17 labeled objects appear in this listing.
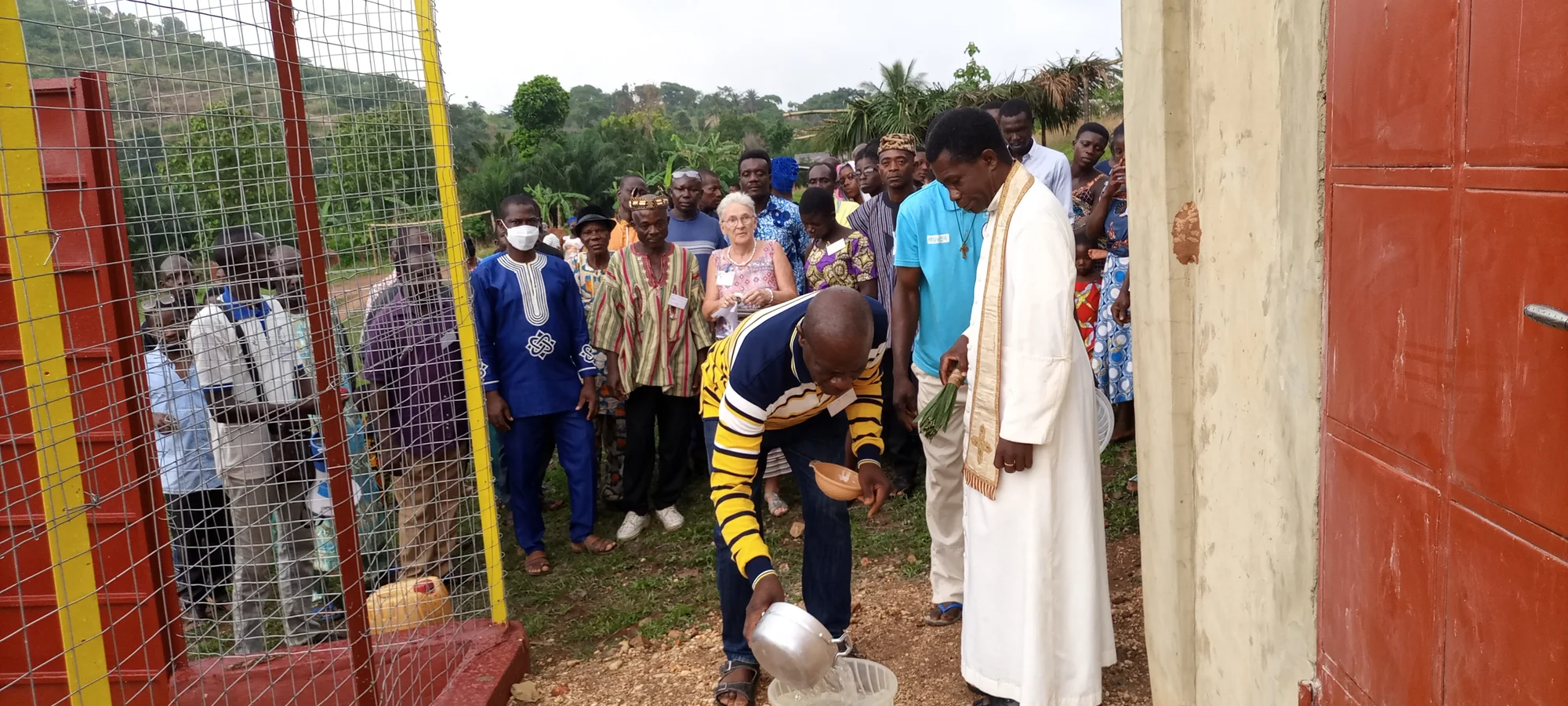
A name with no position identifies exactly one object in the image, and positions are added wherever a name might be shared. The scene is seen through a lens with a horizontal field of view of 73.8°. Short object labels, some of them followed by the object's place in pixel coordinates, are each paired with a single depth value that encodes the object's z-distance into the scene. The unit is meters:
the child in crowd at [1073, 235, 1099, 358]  5.88
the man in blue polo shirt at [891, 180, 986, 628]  4.24
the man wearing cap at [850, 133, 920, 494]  5.63
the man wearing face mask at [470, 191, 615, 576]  5.34
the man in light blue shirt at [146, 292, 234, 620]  3.55
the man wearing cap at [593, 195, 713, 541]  5.72
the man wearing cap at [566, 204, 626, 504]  6.41
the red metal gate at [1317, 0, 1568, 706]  1.49
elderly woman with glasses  5.62
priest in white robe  3.20
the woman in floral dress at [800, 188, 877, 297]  5.75
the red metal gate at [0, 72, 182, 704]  3.08
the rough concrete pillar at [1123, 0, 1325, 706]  2.25
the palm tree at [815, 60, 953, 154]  22.39
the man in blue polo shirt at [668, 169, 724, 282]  6.35
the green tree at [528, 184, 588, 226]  24.78
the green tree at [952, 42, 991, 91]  23.94
